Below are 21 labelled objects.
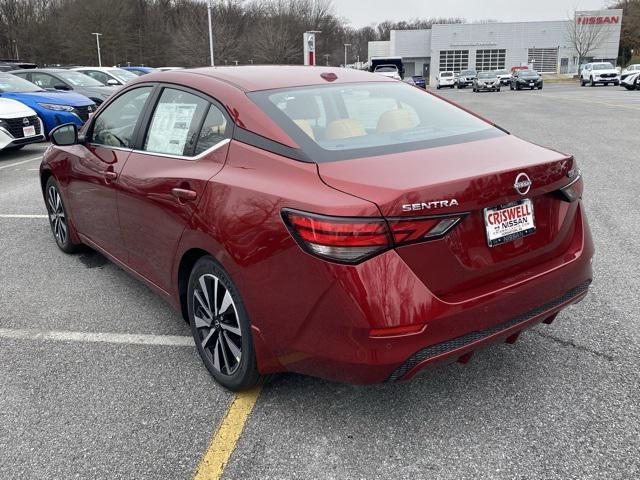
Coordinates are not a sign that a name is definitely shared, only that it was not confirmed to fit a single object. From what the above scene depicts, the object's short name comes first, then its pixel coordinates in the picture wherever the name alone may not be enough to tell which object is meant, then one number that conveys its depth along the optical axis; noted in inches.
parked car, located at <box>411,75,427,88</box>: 1755.4
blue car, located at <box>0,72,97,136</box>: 489.1
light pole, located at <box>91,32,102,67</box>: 2612.7
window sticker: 126.1
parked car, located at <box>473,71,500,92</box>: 1549.0
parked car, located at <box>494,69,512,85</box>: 1875.0
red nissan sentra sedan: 87.4
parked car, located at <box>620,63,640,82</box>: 1441.2
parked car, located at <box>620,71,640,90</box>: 1351.0
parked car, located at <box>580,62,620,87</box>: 1673.2
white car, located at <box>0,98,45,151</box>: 428.1
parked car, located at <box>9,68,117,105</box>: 611.5
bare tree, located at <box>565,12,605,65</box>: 2778.1
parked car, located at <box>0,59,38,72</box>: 814.0
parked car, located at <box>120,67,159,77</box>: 924.7
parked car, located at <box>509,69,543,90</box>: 1565.0
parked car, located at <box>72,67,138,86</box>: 719.7
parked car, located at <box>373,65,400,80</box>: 1672.0
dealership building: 3024.1
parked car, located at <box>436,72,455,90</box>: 2047.2
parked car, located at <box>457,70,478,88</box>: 1955.0
